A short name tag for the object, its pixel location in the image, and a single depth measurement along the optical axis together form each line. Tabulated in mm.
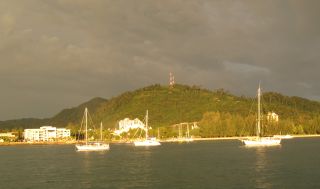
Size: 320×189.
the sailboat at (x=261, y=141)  154250
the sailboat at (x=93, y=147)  149000
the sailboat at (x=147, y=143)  184300
